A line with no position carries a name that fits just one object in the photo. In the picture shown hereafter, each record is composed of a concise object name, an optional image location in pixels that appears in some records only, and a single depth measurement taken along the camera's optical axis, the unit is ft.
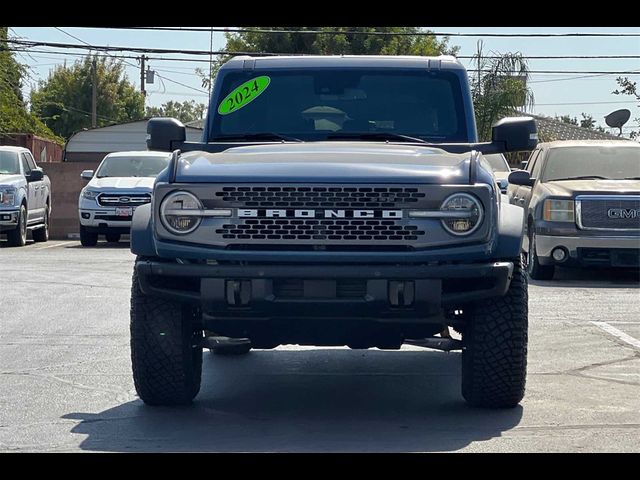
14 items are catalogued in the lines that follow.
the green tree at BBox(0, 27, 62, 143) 132.77
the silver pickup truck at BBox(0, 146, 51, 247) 75.56
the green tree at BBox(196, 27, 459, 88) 215.31
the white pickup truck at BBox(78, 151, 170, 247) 78.59
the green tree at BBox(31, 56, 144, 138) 323.98
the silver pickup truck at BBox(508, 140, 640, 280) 52.49
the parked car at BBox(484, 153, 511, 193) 73.33
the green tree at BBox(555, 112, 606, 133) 315.99
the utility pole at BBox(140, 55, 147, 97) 344.28
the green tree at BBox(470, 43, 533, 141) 135.33
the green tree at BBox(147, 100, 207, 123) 545.28
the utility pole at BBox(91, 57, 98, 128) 273.33
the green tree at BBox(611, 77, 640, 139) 121.98
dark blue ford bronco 22.65
